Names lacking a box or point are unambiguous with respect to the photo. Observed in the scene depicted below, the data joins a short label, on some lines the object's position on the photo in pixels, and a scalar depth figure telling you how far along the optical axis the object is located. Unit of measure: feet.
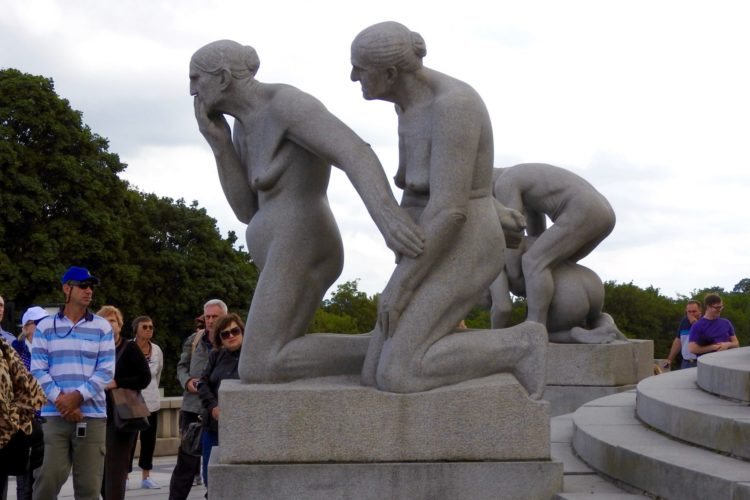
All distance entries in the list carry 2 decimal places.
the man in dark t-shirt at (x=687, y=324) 48.01
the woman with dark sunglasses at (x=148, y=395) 36.63
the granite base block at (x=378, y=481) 20.57
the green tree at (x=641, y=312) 178.40
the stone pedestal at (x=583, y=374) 37.81
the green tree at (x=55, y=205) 107.55
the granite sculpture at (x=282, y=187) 21.47
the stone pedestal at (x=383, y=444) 20.61
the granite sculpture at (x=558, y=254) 37.60
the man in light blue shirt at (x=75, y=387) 26.27
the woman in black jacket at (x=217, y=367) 27.37
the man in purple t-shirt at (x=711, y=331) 42.47
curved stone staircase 19.99
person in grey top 29.35
